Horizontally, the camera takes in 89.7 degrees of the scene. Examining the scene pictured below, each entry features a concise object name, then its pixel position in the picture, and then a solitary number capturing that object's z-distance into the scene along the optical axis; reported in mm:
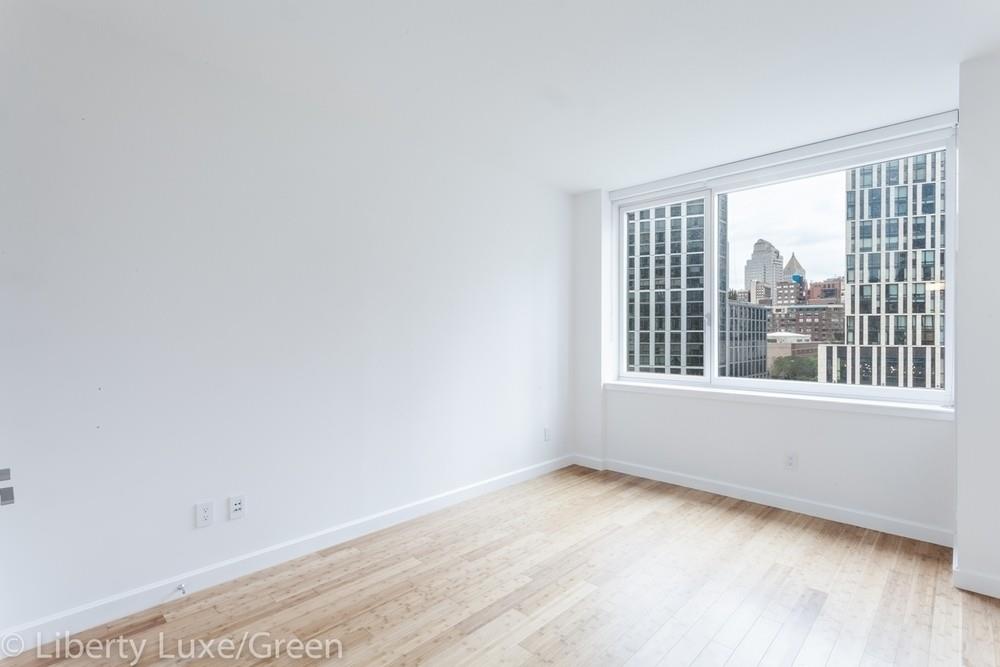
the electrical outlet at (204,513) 2326
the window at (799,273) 3016
